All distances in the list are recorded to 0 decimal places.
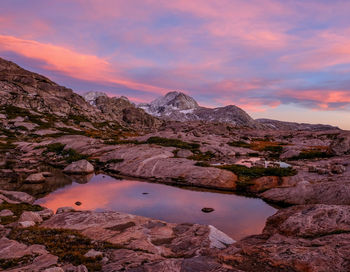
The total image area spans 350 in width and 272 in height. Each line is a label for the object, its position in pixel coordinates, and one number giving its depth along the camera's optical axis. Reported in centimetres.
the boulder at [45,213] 2530
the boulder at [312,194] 2824
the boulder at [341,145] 6209
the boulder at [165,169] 4156
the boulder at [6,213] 2474
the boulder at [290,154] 7019
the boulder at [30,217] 2246
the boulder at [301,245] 1300
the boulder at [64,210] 2750
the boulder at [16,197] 3127
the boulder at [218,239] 1908
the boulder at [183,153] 5900
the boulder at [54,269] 1175
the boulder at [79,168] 5126
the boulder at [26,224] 2078
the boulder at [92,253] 1480
